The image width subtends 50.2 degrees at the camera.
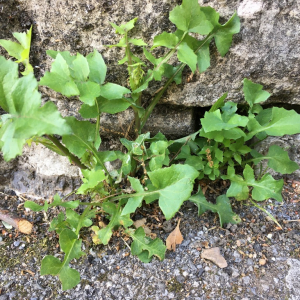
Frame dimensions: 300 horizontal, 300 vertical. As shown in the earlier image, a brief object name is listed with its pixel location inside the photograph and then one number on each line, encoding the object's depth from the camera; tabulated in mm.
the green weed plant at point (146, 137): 360
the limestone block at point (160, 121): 512
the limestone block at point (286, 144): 533
